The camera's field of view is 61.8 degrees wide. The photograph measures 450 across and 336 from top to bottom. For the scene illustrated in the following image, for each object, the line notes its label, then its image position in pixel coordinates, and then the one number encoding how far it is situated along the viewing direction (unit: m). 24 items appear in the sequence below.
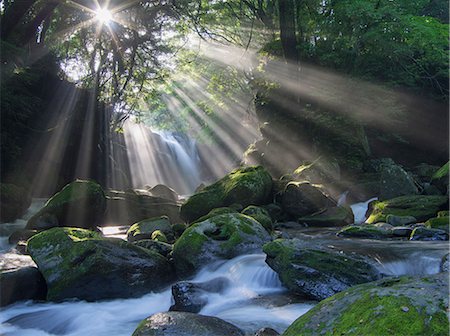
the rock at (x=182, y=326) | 3.73
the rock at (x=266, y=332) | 3.67
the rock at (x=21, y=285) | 6.04
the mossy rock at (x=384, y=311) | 2.13
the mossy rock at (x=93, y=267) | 6.29
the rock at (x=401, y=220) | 10.89
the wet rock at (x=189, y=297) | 5.61
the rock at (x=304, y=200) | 13.06
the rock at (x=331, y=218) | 12.03
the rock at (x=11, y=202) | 13.30
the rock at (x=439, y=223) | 9.44
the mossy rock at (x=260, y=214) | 10.26
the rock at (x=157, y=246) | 8.10
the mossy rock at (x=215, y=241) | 7.24
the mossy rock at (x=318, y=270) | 5.46
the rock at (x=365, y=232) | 9.22
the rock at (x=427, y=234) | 8.67
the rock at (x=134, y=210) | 15.39
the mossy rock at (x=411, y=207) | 11.34
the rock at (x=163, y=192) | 23.22
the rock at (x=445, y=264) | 5.99
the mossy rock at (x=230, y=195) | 13.23
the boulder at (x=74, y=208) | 11.64
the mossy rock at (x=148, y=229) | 10.55
